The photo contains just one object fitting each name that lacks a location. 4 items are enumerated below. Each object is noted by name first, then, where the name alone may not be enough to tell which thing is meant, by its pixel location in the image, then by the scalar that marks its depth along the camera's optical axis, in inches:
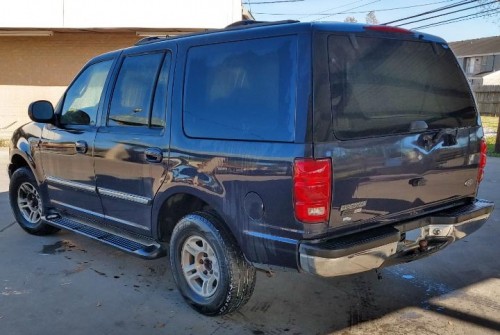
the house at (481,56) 1974.7
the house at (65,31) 541.3
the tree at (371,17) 1727.4
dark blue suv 114.6
